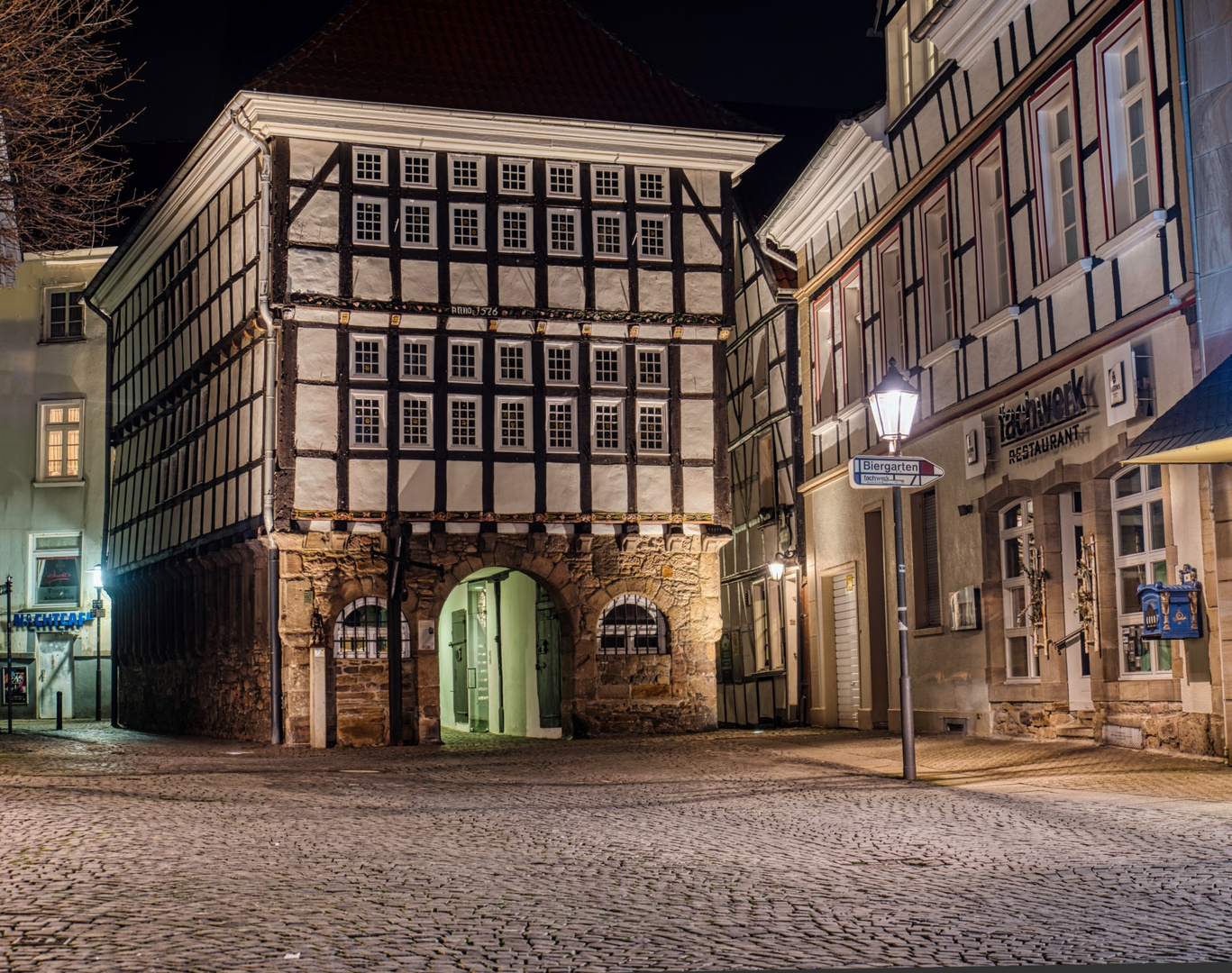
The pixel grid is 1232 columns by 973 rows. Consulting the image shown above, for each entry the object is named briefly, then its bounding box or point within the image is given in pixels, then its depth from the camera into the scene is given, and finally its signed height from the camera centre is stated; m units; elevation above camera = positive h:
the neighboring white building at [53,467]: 40.28 +5.42
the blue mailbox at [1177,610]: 13.06 +0.24
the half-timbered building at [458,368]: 24.50 +4.81
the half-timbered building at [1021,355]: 14.07 +3.15
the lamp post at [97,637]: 38.33 +0.78
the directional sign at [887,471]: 13.32 +1.52
